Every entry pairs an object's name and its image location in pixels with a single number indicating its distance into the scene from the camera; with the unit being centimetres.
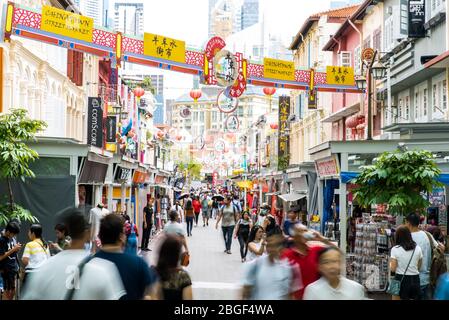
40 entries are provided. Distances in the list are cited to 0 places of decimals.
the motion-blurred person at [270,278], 796
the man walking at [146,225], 2658
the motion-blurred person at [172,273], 738
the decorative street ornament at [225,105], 3211
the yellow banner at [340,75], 2777
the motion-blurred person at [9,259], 1281
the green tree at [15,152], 1608
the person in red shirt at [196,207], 4325
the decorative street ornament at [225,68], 2362
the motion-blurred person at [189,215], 3550
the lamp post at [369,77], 2064
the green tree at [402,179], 1652
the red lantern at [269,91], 3438
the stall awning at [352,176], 1800
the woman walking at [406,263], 1139
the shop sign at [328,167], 1902
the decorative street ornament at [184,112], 9640
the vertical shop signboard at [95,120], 3397
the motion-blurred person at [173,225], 1480
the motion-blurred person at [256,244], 1223
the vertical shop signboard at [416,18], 2569
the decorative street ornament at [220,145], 7950
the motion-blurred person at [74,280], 598
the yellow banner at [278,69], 2534
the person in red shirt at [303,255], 898
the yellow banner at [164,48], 2222
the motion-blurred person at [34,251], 1173
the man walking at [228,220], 2577
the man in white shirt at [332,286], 649
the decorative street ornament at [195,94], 3881
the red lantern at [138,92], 4928
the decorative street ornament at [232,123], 6062
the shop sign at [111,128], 3881
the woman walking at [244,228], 2284
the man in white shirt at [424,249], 1209
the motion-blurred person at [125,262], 663
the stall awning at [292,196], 3128
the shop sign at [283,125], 5132
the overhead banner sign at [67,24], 2031
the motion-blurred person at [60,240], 1241
